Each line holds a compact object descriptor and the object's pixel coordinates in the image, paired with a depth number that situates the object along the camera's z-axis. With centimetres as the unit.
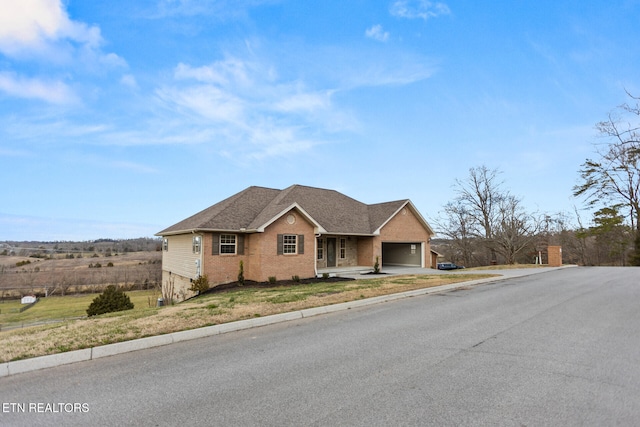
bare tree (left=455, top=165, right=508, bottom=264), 3894
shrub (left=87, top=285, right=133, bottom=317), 1711
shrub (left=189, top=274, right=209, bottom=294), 1762
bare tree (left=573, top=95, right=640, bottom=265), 3441
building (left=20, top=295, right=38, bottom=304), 3950
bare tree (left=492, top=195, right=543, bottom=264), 3456
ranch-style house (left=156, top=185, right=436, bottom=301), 1886
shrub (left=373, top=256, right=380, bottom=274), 2308
